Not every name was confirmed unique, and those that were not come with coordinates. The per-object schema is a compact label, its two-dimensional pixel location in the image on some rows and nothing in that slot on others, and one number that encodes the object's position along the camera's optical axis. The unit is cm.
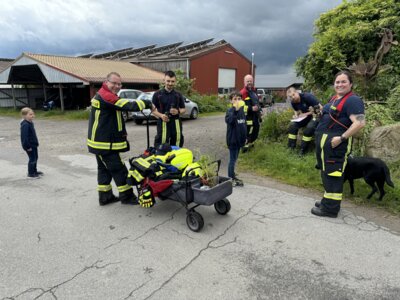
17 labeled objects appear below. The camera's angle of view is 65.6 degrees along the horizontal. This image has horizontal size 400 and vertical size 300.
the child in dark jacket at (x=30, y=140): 611
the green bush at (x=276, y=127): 852
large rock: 610
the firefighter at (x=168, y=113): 560
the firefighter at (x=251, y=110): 763
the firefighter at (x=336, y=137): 387
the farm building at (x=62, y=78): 2050
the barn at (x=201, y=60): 2914
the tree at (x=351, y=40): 955
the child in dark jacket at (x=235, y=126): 523
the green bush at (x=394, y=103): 727
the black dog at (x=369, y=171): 448
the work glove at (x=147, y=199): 410
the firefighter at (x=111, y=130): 427
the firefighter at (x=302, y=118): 700
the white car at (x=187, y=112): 1505
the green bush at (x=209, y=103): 2205
